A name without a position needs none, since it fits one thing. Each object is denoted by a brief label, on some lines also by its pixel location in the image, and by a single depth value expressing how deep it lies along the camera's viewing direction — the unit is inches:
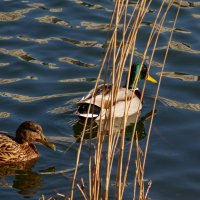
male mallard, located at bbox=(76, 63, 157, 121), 447.8
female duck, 410.9
